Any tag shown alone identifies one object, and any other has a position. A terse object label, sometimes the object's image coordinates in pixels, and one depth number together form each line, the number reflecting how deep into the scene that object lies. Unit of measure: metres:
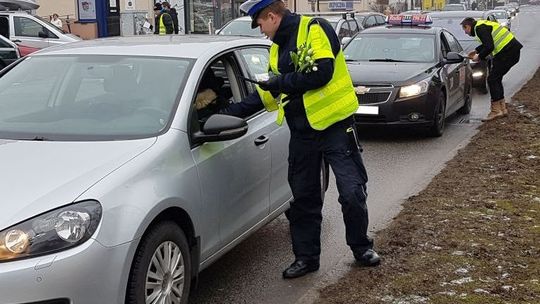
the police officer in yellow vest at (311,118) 4.66
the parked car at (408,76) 9.97
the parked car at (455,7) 47.99
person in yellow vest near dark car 11.60
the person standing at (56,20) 25.44
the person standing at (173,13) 21.33
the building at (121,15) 26.84
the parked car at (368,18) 22.98
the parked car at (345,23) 18.98
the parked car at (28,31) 18.58
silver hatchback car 3.23
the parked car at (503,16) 39.53
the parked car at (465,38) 15.26
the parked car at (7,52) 15.30
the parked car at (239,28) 17.61
